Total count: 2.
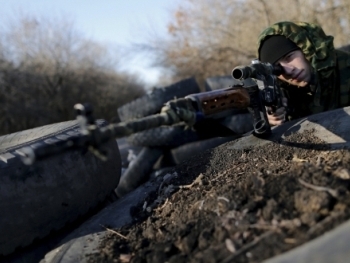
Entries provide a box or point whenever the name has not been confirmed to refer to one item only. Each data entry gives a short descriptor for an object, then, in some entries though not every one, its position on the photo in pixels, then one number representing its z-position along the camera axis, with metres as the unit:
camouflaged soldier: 2.83
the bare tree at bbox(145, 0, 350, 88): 11.28
